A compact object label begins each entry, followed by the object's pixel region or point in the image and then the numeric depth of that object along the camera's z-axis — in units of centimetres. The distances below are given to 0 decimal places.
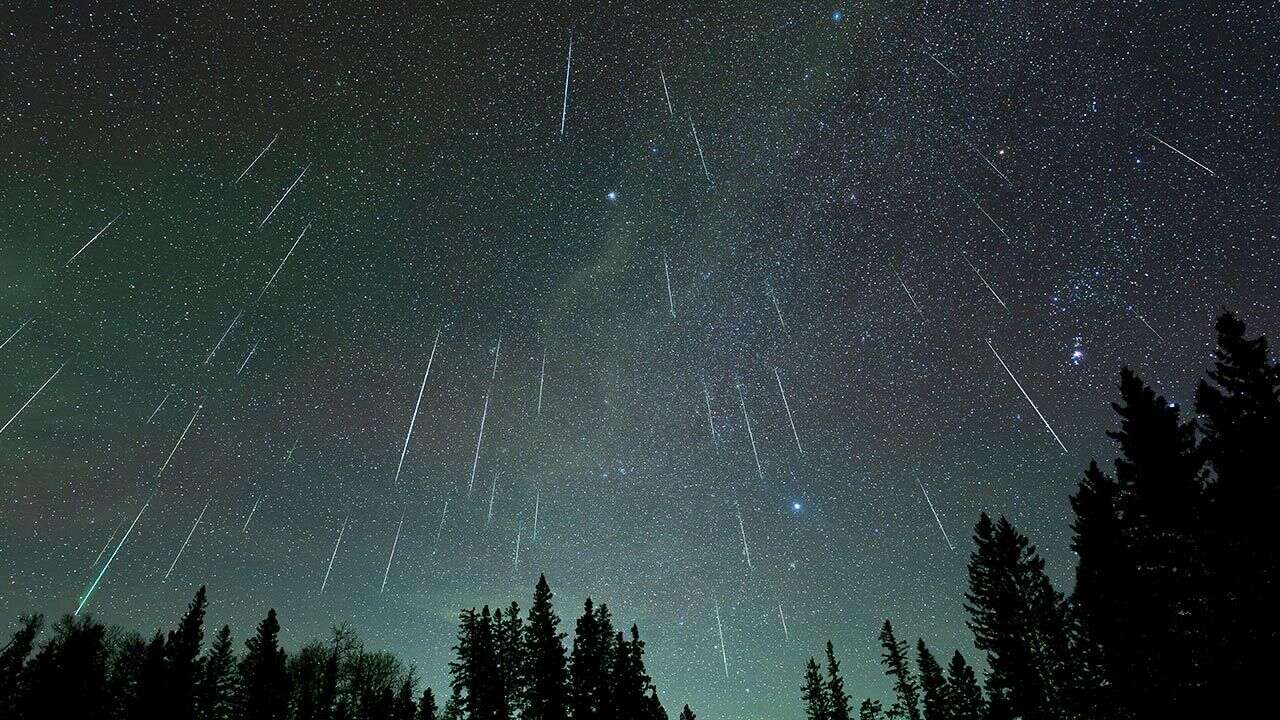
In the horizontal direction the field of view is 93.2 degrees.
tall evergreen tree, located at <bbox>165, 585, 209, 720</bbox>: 3155
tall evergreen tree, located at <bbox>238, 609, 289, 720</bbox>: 3809
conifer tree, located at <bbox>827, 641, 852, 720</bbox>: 6384
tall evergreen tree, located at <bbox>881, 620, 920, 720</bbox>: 5670
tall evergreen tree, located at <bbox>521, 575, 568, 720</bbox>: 3866
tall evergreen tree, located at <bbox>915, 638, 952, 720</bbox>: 5338
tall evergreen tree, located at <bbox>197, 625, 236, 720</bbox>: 3953
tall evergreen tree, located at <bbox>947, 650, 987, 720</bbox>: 4844
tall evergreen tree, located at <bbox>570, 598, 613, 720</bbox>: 3859
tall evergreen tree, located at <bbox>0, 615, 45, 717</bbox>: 2916
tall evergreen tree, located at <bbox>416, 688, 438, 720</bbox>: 4147
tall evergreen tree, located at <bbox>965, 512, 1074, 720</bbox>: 3162
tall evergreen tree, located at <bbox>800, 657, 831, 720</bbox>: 6569
